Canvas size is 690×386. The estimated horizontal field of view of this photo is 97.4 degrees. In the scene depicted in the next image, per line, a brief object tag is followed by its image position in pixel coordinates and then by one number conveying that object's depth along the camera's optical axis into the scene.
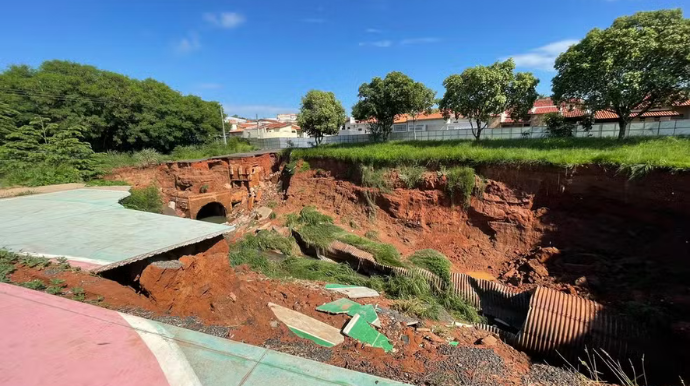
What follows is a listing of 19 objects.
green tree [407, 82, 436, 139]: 17.28
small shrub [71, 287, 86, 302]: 3.17
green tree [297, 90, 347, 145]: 19.27
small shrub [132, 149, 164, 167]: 19.33
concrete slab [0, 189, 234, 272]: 4.63
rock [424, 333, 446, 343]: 5.29
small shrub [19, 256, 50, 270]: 3.93
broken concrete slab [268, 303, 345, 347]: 4.50
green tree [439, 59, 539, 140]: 12.84
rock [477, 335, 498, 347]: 5.46
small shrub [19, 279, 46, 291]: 3.21
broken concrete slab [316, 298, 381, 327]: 5.43
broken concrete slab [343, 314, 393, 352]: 4.72
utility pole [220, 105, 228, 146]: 29.36
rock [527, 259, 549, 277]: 7.79
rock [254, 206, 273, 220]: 14.92
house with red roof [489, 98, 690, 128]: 19.02
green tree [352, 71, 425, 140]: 17.12
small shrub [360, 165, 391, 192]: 12.13
